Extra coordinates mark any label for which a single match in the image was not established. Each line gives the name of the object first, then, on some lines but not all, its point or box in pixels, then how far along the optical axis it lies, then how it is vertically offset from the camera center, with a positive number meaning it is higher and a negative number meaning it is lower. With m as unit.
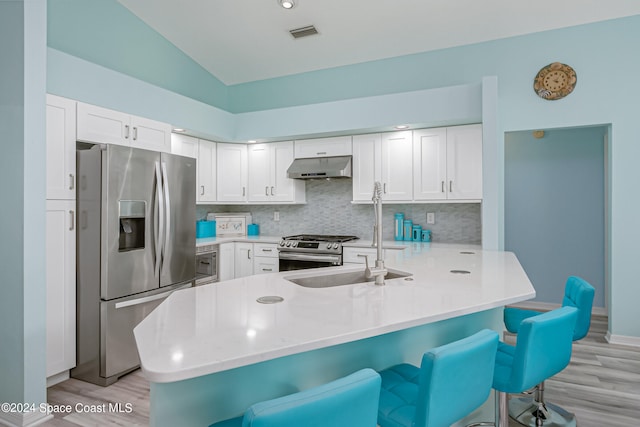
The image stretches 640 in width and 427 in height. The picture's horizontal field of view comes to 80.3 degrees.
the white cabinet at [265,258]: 4.62 -0.55
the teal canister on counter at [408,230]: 4.60 -0.20
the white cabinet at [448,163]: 3.98 +0.54
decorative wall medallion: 3.87 +1.37
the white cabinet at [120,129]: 3.03 +0.74
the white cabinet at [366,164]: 4.45 +0.59
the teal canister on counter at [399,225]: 4.66 -0.14
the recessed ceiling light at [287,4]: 3.77 +2.11
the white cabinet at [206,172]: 4.68 +0.52
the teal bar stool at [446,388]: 1.17 -0.58
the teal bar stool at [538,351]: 1.56 -0.59
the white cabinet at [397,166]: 4.30 +0.55
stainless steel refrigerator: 2.90 -0.31
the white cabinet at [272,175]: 4.92 +0.50
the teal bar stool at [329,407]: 0.87 -0.47
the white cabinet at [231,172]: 4.98 +0.54
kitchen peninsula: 1.13 -0.40
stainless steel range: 4.25 -0.44
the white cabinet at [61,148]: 2.78 +0.49
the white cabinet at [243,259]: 4.74 -0.58
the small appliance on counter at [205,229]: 4.98 -0.21
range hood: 4.46 +0.55
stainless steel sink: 2.24 -0.40
